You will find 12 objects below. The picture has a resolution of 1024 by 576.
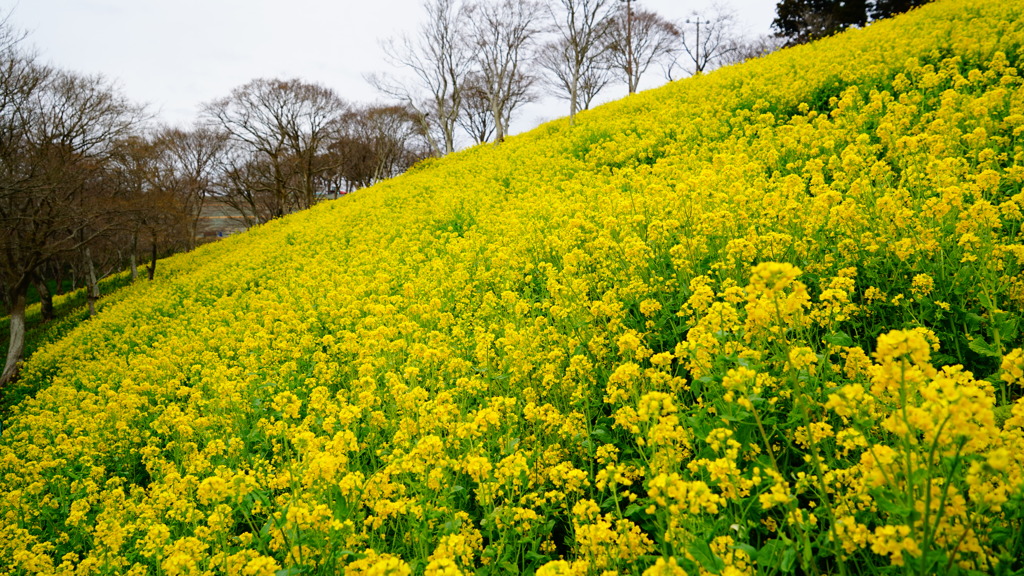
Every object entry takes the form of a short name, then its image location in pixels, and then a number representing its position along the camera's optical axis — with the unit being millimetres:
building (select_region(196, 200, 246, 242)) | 47147
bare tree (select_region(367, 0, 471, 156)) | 28672
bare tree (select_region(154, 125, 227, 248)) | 30469
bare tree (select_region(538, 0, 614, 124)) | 21422
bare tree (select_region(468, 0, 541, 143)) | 25969
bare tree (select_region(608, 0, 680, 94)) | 41491
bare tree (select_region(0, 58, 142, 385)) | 14867
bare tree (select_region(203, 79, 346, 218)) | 34500
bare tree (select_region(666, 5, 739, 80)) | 48000
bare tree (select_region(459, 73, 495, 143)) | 49375
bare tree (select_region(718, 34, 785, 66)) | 49938
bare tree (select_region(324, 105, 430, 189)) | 43188
